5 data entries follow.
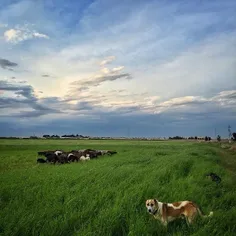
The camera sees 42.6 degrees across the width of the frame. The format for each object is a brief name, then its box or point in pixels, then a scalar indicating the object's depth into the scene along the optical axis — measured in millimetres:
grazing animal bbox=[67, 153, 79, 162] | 28884
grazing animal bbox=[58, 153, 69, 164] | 27906
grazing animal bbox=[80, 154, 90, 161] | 29317
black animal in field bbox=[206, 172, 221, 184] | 14891
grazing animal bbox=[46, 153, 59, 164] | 28191
